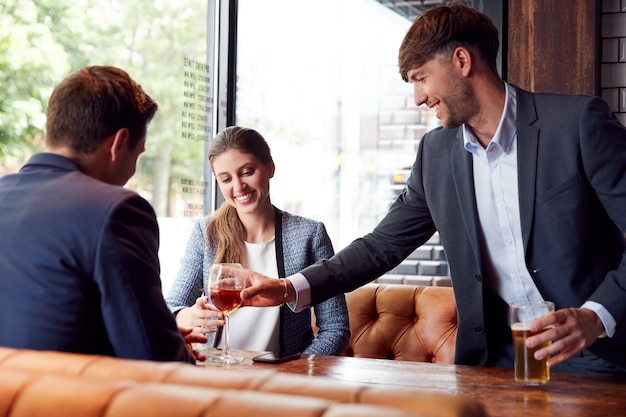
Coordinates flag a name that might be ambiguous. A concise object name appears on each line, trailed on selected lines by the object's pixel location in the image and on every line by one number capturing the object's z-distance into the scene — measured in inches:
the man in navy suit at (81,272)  54.5
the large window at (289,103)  148.9
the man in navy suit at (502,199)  84.7
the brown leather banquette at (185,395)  32.1
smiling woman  108.6
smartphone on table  82.5
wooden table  61.2
